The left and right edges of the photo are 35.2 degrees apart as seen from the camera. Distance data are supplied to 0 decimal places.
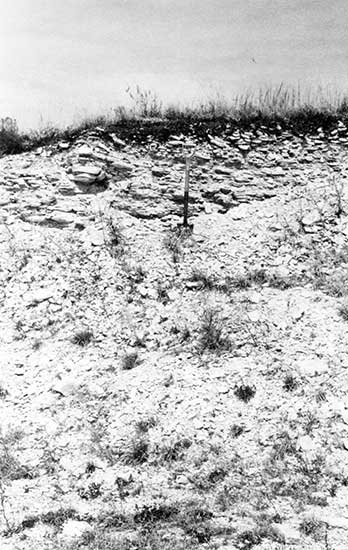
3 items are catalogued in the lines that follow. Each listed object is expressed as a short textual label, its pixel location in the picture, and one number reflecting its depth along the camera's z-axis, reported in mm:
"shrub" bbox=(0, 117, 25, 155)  15742
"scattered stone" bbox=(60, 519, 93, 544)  6594
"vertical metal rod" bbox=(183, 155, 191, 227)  13281
